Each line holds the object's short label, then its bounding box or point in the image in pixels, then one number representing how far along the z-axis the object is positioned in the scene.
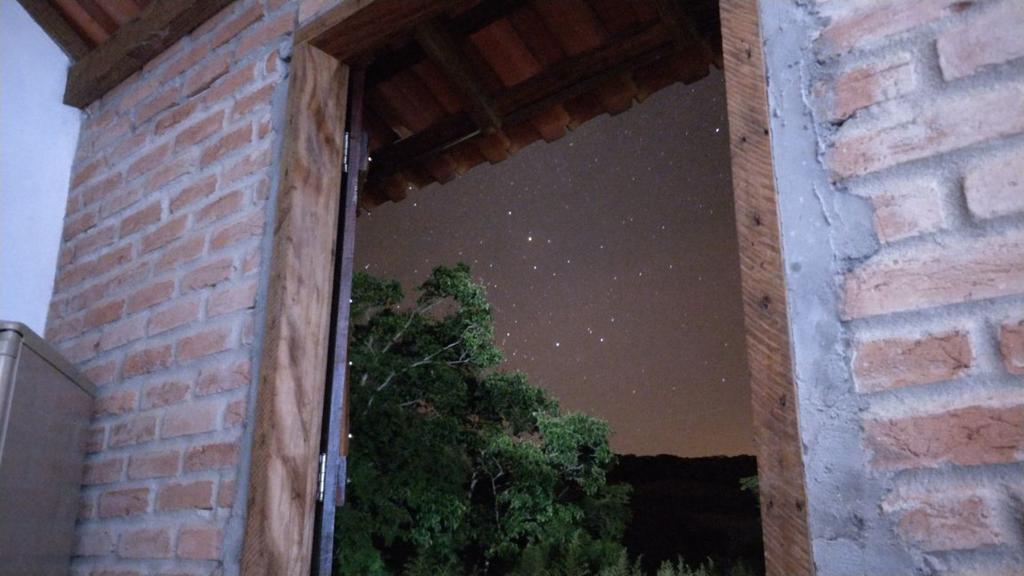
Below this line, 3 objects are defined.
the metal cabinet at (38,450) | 1.53
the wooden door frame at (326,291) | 0.99
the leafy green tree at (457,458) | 6.72
